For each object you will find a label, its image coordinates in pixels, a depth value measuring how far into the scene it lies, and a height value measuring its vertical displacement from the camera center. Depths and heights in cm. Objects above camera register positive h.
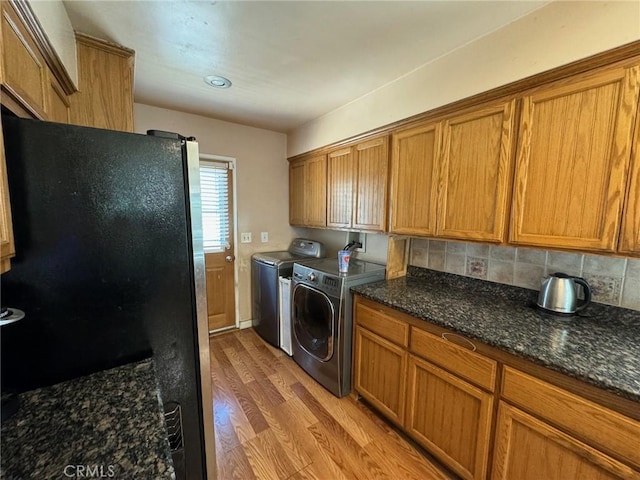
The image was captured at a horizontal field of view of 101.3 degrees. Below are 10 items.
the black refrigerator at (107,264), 78 -18
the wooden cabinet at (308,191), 271 +25
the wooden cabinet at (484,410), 94 -87
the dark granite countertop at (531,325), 97 -54
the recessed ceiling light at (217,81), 189 +97
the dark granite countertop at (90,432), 57 -56
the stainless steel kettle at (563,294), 139 -41
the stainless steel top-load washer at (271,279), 270 -71
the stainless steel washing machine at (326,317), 197 -84
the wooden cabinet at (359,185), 205 +25
